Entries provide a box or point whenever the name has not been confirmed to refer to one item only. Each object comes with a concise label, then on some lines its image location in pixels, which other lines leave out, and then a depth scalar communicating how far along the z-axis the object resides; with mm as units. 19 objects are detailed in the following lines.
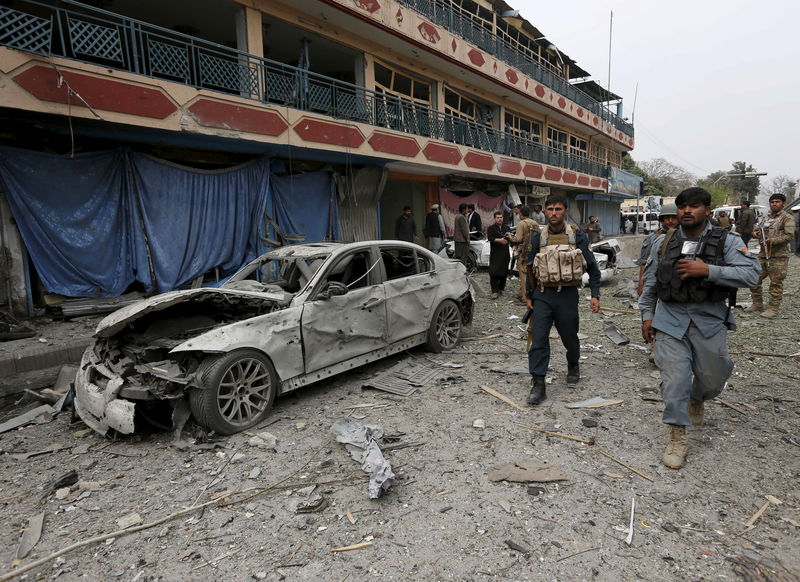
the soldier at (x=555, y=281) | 4047
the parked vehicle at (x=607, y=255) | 11398
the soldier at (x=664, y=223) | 5137
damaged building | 6738
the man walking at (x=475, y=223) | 12533
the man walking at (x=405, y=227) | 12109
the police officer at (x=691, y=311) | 2916
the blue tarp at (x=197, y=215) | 8094
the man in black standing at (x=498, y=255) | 9484
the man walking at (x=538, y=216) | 10438
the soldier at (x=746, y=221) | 10617
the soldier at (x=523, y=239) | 7844
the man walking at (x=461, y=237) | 11039
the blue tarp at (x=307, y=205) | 10289
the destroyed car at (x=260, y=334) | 3492
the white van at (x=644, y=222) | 37469
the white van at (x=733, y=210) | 28581
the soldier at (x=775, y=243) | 7128
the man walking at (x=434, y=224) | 12391
